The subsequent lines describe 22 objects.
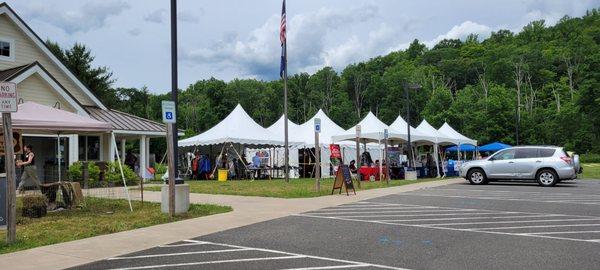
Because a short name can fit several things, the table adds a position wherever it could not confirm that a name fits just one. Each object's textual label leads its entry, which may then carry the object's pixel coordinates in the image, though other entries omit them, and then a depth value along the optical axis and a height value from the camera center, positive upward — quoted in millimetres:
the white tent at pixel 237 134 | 29578 +1640
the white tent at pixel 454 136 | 33844 +1471
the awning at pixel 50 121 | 11531 +1032
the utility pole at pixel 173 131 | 11703 +755
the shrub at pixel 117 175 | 21891 -409
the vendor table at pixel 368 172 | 26594 -621
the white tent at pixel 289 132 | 33781 +1993
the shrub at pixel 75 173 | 20156 -244
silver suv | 21594 -407
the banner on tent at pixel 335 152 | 22741 +362
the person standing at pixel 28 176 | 13227 -215
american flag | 24594 +5941
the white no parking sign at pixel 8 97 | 8430 +1129
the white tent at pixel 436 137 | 31434 +1282
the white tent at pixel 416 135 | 29750 +1332
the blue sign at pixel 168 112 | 11597 +1146
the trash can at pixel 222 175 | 28078 -633
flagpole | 25036 +2612
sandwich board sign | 17141 -584
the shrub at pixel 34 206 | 11828 -858
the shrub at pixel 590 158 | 56750 -382
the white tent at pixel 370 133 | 27562 +1383
